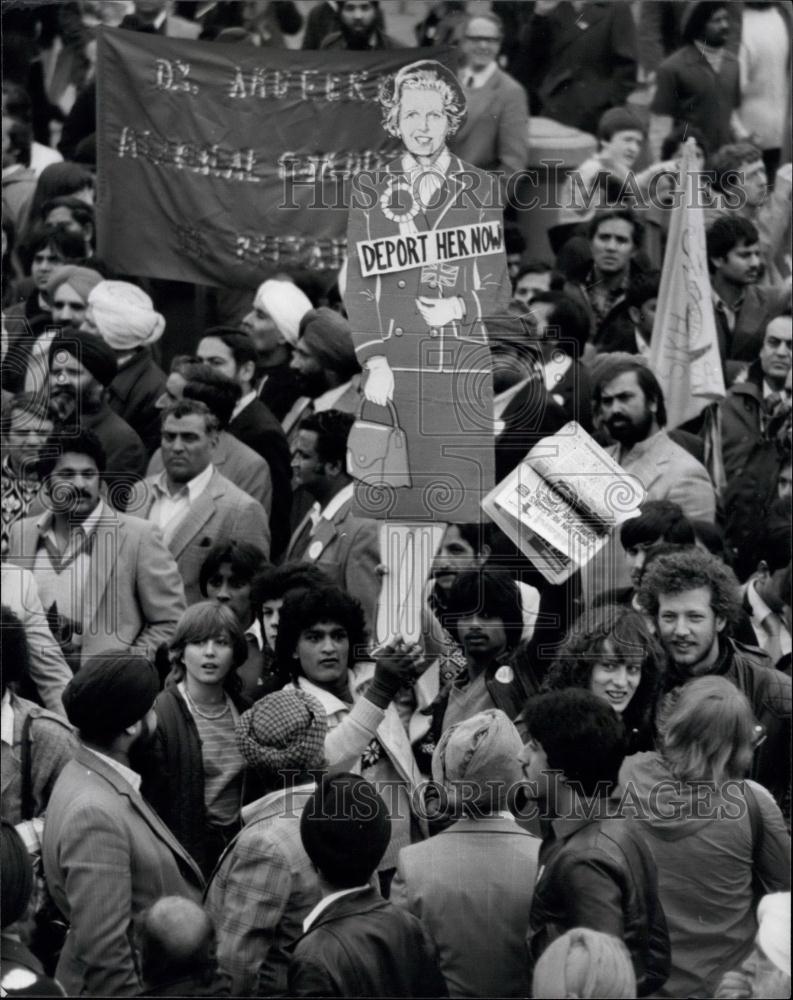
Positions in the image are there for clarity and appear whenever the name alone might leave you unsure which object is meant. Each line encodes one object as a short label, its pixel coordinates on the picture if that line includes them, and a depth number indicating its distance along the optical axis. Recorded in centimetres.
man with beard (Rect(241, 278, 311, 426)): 1444
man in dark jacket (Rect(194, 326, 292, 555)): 1371
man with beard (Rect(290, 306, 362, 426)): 1365
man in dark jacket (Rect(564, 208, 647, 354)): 1472
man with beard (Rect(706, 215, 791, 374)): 1462
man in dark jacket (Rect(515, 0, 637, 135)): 1518
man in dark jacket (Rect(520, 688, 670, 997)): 960
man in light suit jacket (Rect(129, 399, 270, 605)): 1317
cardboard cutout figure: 1327
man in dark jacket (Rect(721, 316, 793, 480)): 1414
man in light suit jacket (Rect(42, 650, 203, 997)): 1007
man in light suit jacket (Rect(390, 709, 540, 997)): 995
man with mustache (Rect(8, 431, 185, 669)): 1282
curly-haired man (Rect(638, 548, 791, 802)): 1161
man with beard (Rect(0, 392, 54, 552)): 1351
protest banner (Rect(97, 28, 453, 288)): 1421
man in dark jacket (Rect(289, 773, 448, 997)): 921
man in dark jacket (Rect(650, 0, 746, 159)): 1539
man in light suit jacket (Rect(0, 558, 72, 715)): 1240
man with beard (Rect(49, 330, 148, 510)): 1358
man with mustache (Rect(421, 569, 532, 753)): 1200
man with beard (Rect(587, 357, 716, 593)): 1304
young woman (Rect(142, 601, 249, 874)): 1120
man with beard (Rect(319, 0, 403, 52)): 1434
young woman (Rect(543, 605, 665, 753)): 1147
